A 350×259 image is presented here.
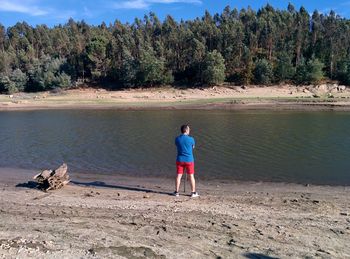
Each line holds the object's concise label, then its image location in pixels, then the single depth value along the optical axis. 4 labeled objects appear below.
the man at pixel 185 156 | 10.75
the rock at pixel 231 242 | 6.86
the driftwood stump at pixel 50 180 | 12.12
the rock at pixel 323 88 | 63.53
